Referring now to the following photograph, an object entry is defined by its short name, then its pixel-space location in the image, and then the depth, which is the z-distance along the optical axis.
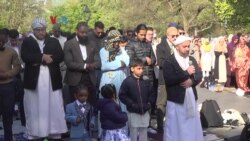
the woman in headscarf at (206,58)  19.52
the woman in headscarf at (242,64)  16.61
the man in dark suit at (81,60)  8.52
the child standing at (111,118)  7.27
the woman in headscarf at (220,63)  18.38
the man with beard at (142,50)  9.05
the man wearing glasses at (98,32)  10.77
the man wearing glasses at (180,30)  9.64
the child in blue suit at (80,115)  7.33
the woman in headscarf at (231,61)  17.48
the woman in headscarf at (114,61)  8.44
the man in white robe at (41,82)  8.33
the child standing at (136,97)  7.78
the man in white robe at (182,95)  7.15
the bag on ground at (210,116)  10.59
